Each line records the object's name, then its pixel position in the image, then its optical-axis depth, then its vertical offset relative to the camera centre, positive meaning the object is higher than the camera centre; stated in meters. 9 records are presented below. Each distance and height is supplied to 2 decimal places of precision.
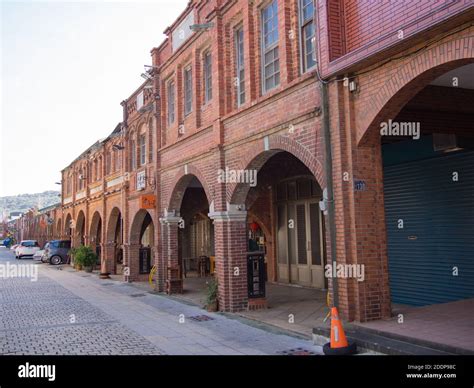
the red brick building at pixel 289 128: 7.17 +2.23
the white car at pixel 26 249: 40.81 -0.53
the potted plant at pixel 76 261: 25.90 -1.11
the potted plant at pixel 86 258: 25.55 -0.91
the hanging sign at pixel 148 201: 15.91 +1.30
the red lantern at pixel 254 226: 17.31 +0.36
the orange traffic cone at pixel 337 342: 6.51 -1.54
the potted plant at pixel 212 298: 11.43 -1.51
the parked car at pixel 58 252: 32.69 -0.69
